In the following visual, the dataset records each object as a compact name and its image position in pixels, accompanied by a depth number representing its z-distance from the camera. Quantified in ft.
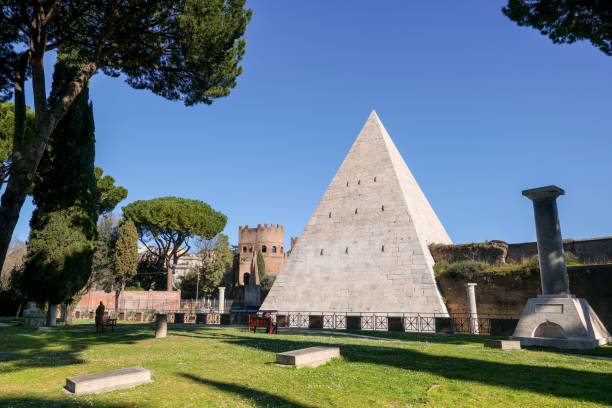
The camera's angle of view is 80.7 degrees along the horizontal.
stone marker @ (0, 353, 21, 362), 23.39
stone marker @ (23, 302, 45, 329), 44.78
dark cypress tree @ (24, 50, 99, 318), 45.11
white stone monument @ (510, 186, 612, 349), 30.17
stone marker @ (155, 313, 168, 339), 36.83
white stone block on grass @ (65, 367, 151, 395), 14.87
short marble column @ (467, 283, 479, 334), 50.32
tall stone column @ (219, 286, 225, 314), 80.25
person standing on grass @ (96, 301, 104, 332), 44.52
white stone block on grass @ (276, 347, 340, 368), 20.24
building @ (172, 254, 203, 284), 279.20
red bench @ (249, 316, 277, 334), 45.65
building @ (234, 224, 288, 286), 176.76
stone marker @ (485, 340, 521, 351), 29.45
